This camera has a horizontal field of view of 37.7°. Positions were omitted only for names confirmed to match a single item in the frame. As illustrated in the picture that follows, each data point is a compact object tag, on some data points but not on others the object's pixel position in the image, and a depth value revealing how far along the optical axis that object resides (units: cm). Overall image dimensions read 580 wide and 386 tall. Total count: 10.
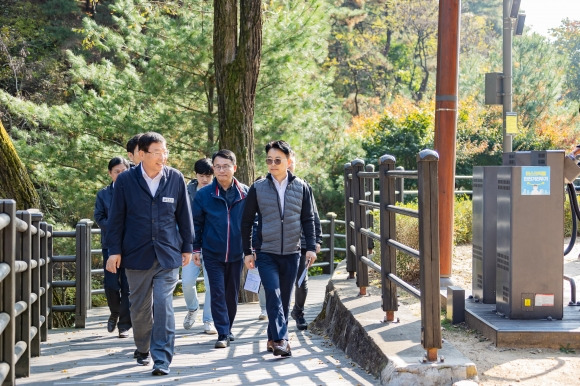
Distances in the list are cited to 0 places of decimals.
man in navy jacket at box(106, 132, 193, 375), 659
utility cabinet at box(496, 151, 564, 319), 661
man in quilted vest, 733
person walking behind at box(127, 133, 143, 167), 787
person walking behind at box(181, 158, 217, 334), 916
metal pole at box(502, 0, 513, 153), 1394
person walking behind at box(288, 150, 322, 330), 828
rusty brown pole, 917
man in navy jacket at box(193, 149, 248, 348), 802
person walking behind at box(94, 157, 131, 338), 882
